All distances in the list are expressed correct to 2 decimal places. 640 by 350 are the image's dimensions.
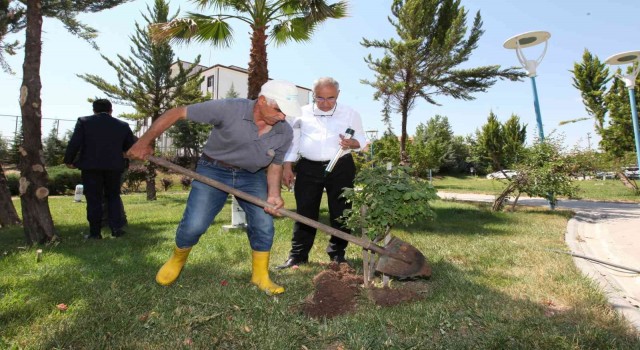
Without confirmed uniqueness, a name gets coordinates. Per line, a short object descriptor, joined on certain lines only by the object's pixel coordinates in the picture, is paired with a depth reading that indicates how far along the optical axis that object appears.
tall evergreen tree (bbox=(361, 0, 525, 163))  14.91
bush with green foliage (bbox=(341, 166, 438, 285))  2.96
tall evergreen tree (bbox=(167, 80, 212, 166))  26.64
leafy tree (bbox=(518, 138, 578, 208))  8.17
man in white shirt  3.85
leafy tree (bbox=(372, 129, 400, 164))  26.15
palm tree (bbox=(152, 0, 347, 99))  8.18
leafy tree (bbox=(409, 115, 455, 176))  28.39
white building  36.59
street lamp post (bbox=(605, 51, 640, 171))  9.69
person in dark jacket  5.02
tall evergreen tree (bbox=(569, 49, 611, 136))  22.81
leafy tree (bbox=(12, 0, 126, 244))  4.66
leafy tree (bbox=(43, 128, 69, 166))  20.05
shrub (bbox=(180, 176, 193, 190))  19.39
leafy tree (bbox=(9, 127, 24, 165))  18.11
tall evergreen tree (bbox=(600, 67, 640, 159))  16.44
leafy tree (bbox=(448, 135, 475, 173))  43.41
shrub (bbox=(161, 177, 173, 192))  18.73
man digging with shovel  2.88
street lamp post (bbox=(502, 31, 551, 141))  9.45
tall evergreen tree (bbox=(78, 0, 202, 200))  17.30
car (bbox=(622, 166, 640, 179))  14.59
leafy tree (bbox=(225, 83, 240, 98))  32.86
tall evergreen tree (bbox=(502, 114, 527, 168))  25.90
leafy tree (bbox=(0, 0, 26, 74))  8.17
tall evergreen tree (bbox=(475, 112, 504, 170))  25.83
